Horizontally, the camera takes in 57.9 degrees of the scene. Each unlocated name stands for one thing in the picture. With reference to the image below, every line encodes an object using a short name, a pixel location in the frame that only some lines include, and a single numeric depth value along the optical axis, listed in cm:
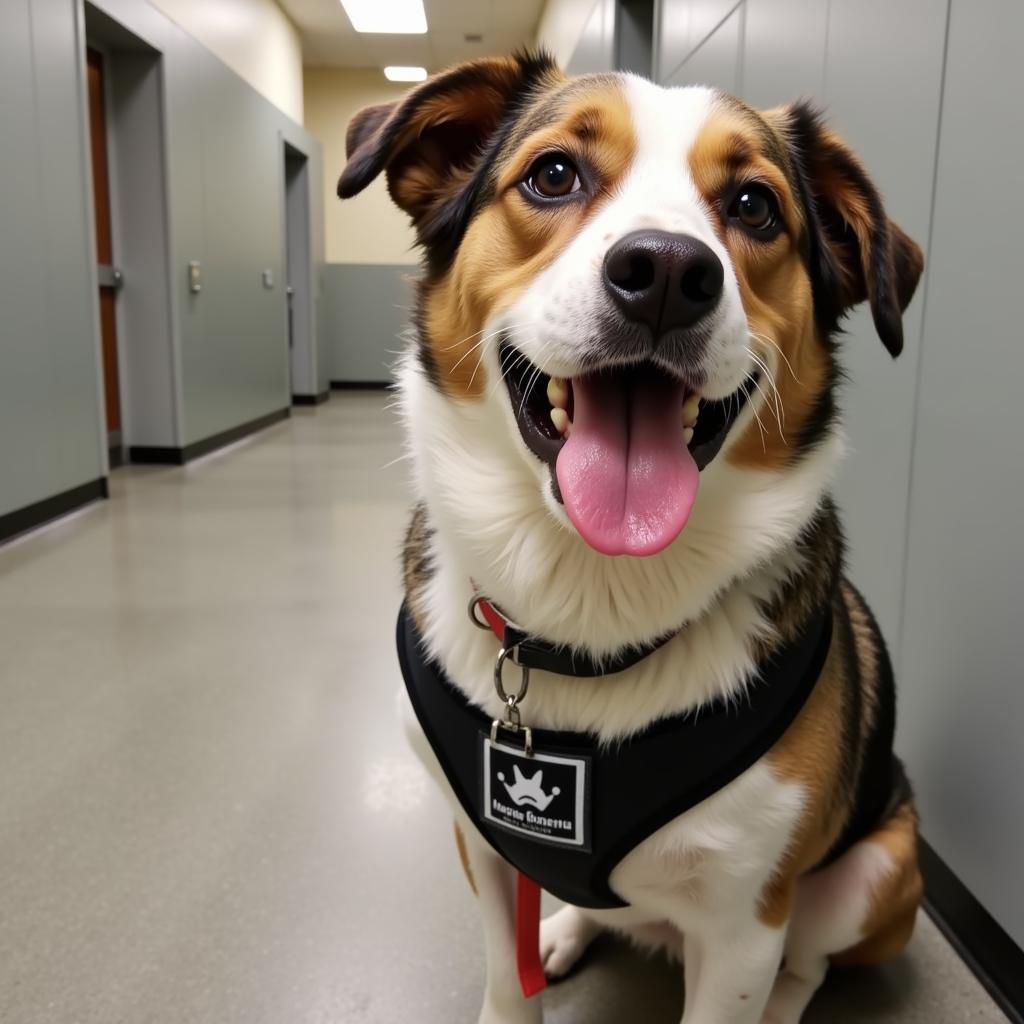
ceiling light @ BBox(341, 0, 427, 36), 888
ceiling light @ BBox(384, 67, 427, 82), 1097
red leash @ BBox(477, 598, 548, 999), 121
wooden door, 544
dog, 93
